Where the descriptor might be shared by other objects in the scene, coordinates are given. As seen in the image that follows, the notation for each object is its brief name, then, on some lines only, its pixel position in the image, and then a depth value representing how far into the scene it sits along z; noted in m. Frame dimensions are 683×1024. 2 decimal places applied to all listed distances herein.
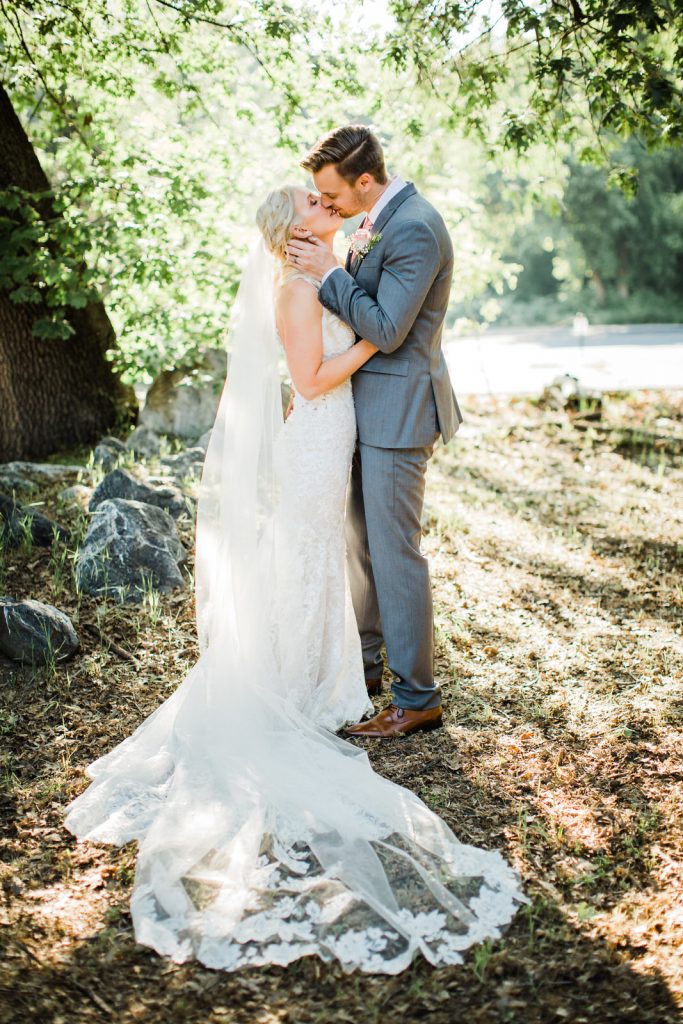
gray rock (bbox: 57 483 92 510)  5.81
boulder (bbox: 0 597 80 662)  4.20
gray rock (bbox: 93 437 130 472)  6.62
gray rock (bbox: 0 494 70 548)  5.18
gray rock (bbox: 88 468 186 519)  5.60
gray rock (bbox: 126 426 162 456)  7.16
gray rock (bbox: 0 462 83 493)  5.97
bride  2.66
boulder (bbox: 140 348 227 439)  7.66
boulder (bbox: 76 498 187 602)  4.88
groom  3.43
